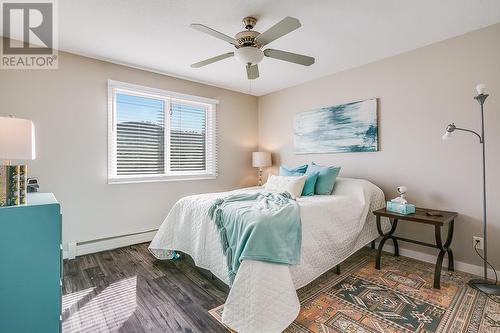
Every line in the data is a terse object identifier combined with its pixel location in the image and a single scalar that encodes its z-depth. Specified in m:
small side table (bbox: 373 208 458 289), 2.21
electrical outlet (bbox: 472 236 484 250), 2.44
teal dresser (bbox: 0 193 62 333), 1.29
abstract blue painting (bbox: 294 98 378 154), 3.22
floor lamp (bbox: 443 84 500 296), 2.09
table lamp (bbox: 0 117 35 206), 1.34
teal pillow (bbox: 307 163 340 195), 3.03
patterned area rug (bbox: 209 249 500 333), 1.70
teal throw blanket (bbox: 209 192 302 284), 1.73
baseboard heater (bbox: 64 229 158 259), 2.85
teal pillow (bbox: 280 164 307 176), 3.44
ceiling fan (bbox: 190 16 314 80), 2.08
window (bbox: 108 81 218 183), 3.26
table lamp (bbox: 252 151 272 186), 4.34
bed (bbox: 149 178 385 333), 1.62
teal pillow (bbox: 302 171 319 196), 3.02
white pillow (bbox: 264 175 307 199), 2.94
